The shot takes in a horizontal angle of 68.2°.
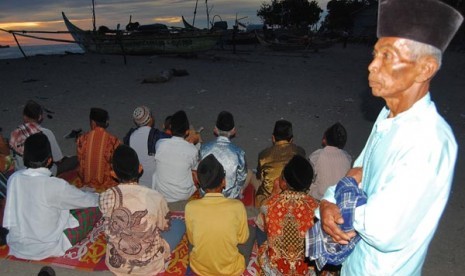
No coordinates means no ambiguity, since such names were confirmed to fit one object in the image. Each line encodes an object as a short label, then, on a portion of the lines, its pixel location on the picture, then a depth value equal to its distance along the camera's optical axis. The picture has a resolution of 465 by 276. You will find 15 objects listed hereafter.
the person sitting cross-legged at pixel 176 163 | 4.28
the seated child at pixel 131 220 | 2.92
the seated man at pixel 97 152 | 4.53
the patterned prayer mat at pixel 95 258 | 3.49
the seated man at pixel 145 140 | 4.68
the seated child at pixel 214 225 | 2.91
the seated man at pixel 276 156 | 4.07
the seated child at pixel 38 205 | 3.19
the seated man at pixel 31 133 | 4.68
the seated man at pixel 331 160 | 4.13
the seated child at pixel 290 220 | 2.84
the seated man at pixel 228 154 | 4.24
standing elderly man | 1.34
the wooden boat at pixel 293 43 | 28.27
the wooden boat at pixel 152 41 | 22.55
